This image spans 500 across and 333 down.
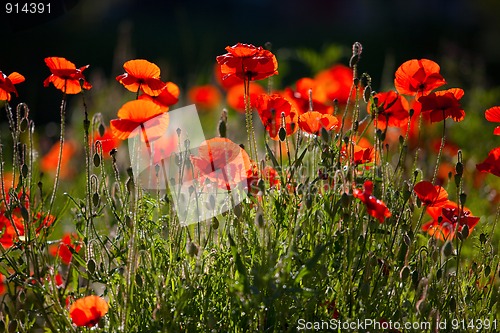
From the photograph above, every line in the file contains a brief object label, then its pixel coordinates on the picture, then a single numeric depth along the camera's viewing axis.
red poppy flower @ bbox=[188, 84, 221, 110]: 9.49
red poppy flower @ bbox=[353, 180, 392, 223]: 3.46
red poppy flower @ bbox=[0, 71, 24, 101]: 4.01
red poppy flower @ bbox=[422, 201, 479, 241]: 4.06
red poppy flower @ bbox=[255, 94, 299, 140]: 4.24
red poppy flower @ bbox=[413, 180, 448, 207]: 3.99
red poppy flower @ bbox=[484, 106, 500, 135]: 4.04
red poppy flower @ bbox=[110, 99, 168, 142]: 3.67
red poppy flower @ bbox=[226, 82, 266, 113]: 4.55
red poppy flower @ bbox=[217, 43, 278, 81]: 4.03
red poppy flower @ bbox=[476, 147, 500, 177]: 4.00
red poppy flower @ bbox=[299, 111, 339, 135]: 4.13
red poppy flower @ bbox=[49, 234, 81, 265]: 4.54
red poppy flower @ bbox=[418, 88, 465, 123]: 4.04
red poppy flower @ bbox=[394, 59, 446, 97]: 4.13
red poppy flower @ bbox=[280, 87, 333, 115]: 5.30
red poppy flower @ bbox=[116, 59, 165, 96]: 3.99
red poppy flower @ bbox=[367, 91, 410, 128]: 4.41
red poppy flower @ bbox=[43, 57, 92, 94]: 4.03
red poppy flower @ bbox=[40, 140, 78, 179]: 8.46
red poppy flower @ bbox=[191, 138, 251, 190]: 3.99
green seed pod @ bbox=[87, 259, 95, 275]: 3.67
